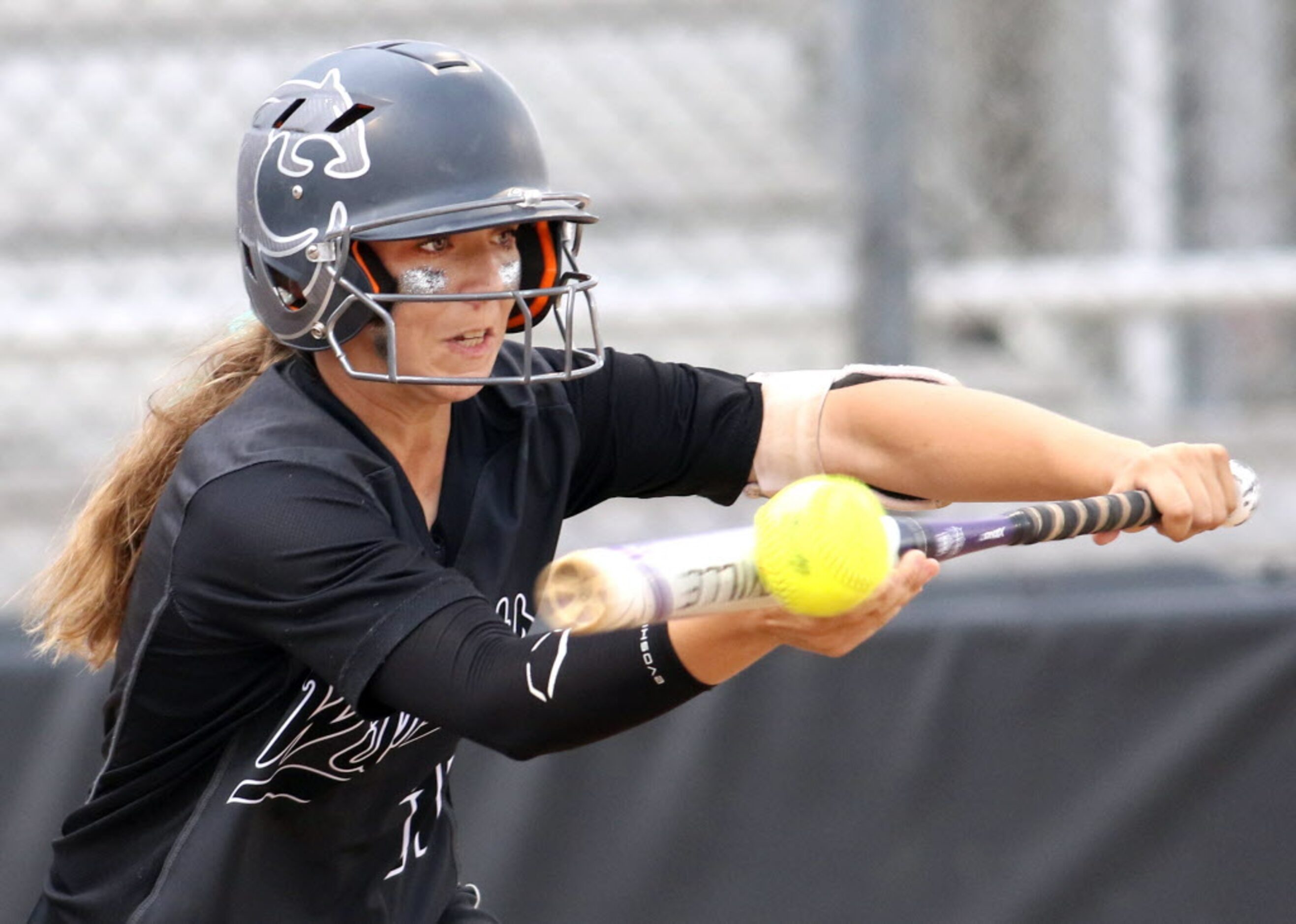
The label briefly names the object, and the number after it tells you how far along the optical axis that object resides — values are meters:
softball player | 10.92
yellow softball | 10.66
